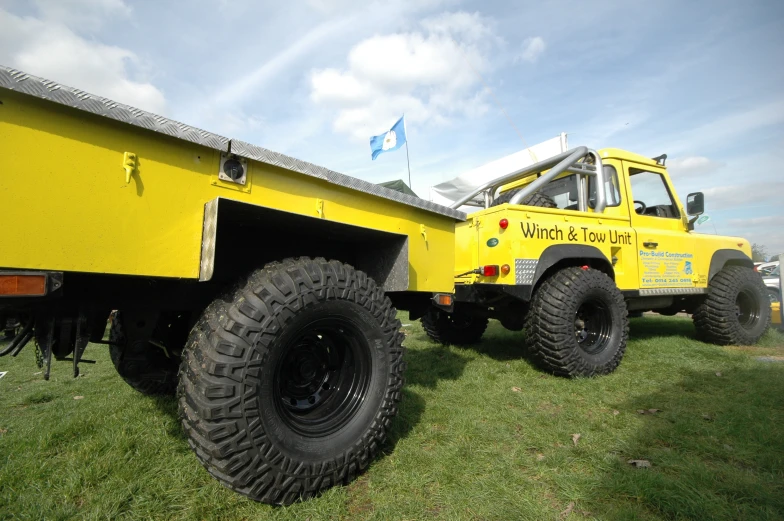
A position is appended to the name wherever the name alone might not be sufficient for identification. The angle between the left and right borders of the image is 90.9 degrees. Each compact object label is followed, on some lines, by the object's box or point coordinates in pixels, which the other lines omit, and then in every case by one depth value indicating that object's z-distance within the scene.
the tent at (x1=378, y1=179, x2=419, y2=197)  9.48
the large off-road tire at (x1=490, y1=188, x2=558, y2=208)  4.63
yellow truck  3.66
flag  10.79
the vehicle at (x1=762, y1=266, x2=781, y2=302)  9.50
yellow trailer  1.40
